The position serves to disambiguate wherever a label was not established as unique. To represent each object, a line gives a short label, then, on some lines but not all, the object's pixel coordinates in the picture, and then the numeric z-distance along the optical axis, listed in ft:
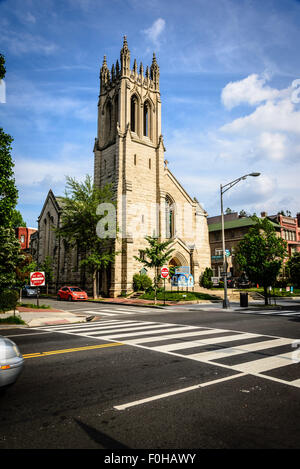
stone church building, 107.65
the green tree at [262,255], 75.66
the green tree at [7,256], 57.32
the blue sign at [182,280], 96.89
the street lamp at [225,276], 69.42
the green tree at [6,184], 56.90
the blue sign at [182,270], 105.81
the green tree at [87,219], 102.06
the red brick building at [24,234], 219.12
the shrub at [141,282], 102.98
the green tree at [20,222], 211.76
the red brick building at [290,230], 177.06
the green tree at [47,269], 136.98
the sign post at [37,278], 57.98
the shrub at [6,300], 58.13
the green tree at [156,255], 83.92
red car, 97.76
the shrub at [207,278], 123.75
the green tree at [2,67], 55.01
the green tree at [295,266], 127.03
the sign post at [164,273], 75.54
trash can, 72.28
